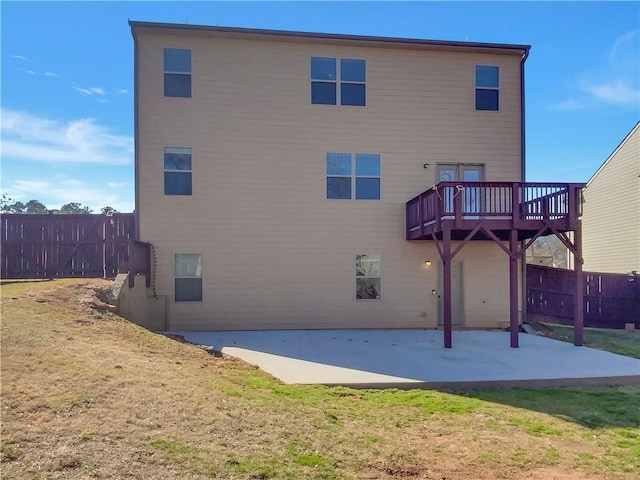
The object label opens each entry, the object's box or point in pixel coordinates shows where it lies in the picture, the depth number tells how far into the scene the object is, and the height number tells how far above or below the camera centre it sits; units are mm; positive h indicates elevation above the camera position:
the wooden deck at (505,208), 9070 +948
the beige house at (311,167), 10953 +2233
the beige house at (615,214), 15883 +1506
